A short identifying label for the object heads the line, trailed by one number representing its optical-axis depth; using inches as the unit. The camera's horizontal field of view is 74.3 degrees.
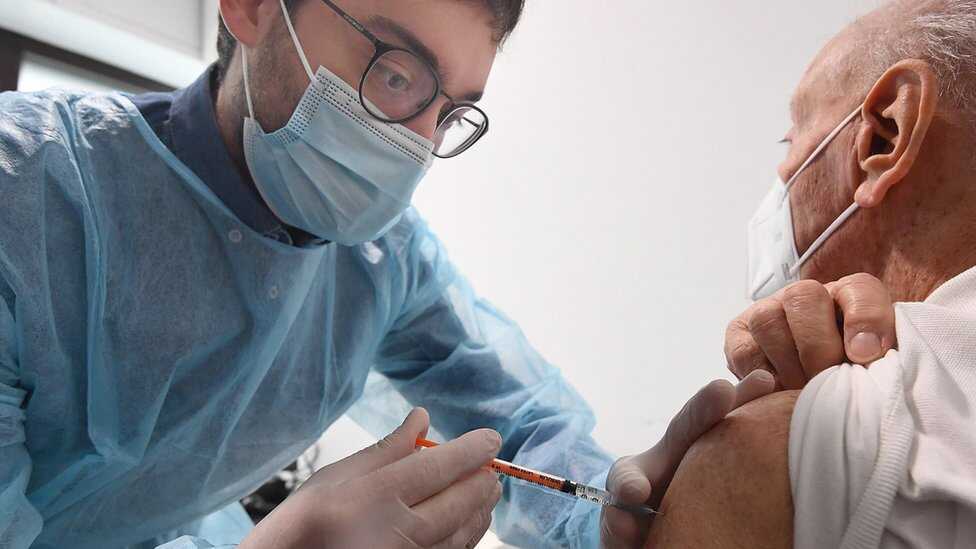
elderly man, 20.3
